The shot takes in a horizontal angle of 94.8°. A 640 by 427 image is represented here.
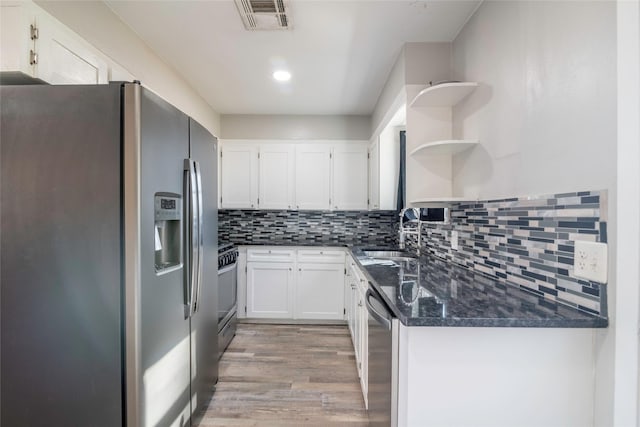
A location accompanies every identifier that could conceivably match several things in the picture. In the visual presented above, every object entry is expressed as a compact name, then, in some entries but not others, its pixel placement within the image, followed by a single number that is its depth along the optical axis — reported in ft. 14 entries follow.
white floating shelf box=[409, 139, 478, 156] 5.56
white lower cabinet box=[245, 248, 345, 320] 11.02
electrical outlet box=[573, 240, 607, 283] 3.01
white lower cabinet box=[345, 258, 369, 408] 6.26
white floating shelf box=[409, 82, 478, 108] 5.62
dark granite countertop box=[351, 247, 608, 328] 3.16
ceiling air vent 5.54
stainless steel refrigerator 3.93
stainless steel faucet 8.75
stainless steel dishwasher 3.70
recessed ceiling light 8.45
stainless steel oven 8.72
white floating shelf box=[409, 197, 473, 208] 6.21
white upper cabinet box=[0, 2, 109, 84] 4.10
